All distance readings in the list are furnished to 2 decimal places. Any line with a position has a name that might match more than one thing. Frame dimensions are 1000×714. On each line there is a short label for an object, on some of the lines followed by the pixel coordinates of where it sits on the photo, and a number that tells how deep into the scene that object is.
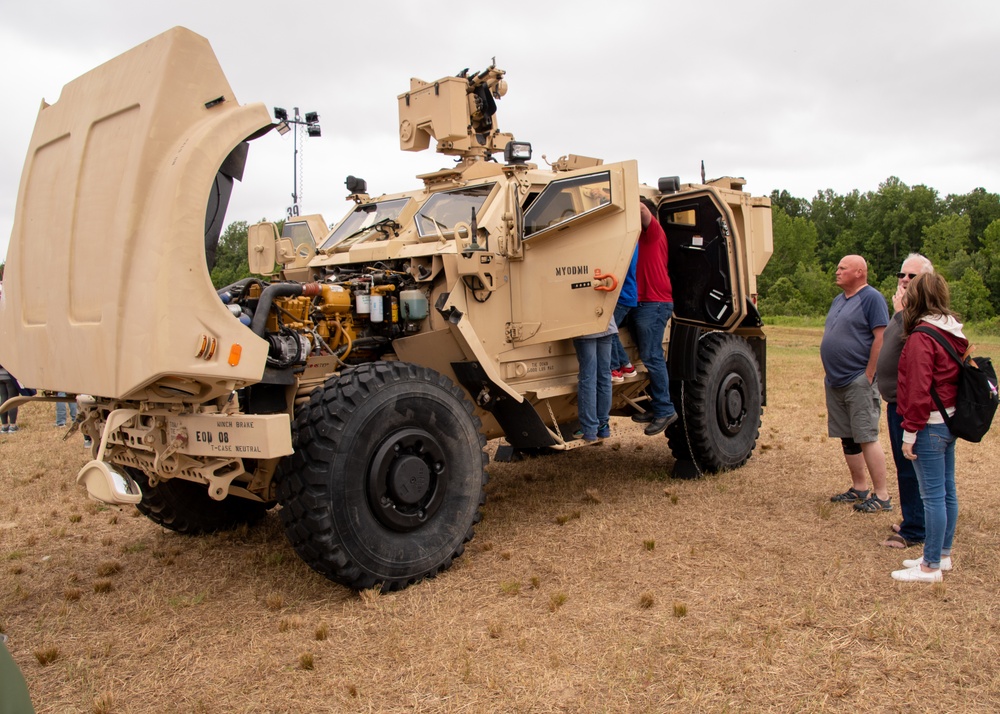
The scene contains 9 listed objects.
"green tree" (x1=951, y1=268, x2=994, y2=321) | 42.91
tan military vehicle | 4.01
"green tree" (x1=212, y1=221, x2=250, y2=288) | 23.77
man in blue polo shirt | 5.90
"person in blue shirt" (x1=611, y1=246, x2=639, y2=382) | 6.50
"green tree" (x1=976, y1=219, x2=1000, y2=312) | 50.72
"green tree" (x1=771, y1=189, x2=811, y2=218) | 74.12
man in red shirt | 6.70
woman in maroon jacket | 4.42
